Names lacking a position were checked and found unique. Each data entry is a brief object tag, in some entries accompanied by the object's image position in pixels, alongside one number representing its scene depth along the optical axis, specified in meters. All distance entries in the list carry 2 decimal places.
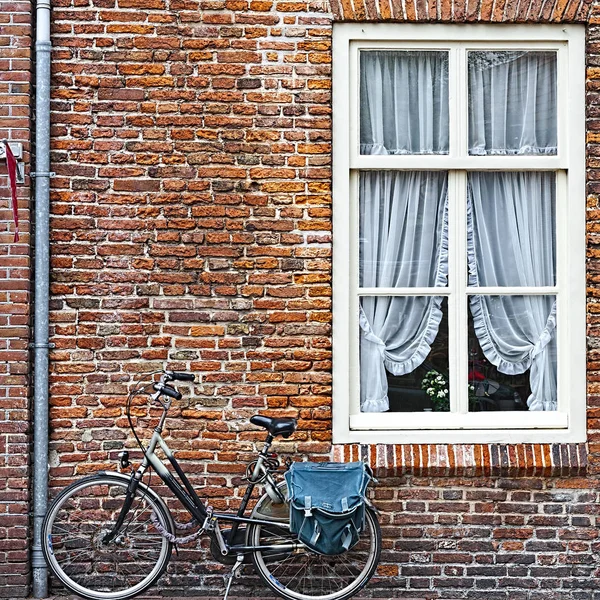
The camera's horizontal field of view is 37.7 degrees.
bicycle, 5.31
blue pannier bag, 5.07
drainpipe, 5.52
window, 5.74
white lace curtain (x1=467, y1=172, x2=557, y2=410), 5.81
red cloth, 5.48
